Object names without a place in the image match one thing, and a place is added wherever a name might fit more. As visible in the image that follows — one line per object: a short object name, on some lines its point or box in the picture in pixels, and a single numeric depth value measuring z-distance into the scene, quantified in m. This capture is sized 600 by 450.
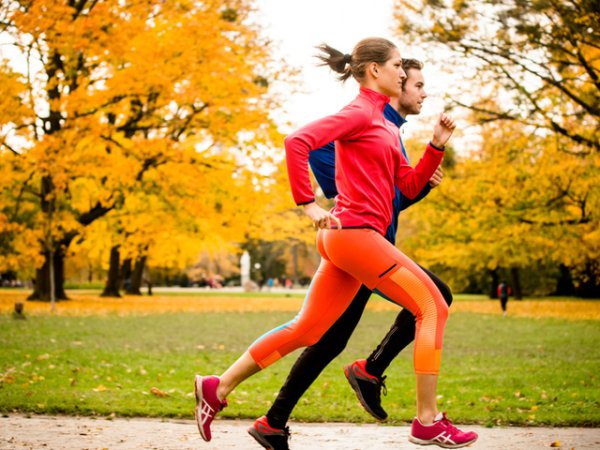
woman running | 3.92
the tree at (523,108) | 15.38
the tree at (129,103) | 20.22
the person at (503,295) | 25.92
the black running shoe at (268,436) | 4.33
